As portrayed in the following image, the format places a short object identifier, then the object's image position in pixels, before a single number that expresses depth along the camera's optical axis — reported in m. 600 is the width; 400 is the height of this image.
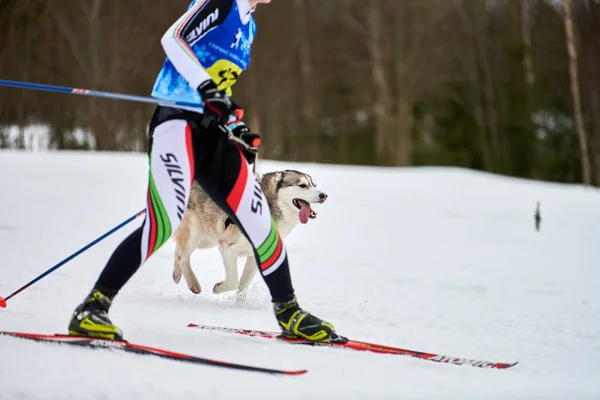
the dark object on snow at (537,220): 21.20
